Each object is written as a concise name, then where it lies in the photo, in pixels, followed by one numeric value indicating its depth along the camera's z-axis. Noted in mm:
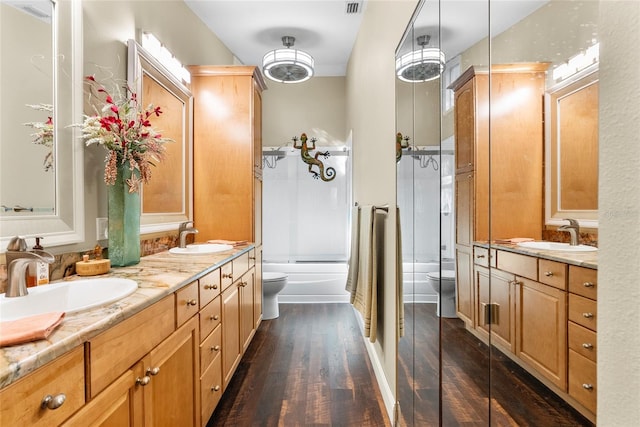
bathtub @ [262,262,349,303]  4160
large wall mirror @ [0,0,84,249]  1238
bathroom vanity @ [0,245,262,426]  699
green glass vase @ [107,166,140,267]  1673
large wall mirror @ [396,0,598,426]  519
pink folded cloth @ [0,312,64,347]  717
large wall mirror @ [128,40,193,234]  2127
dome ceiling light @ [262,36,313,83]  3336
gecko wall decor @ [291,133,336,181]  4315
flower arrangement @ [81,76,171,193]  1538
